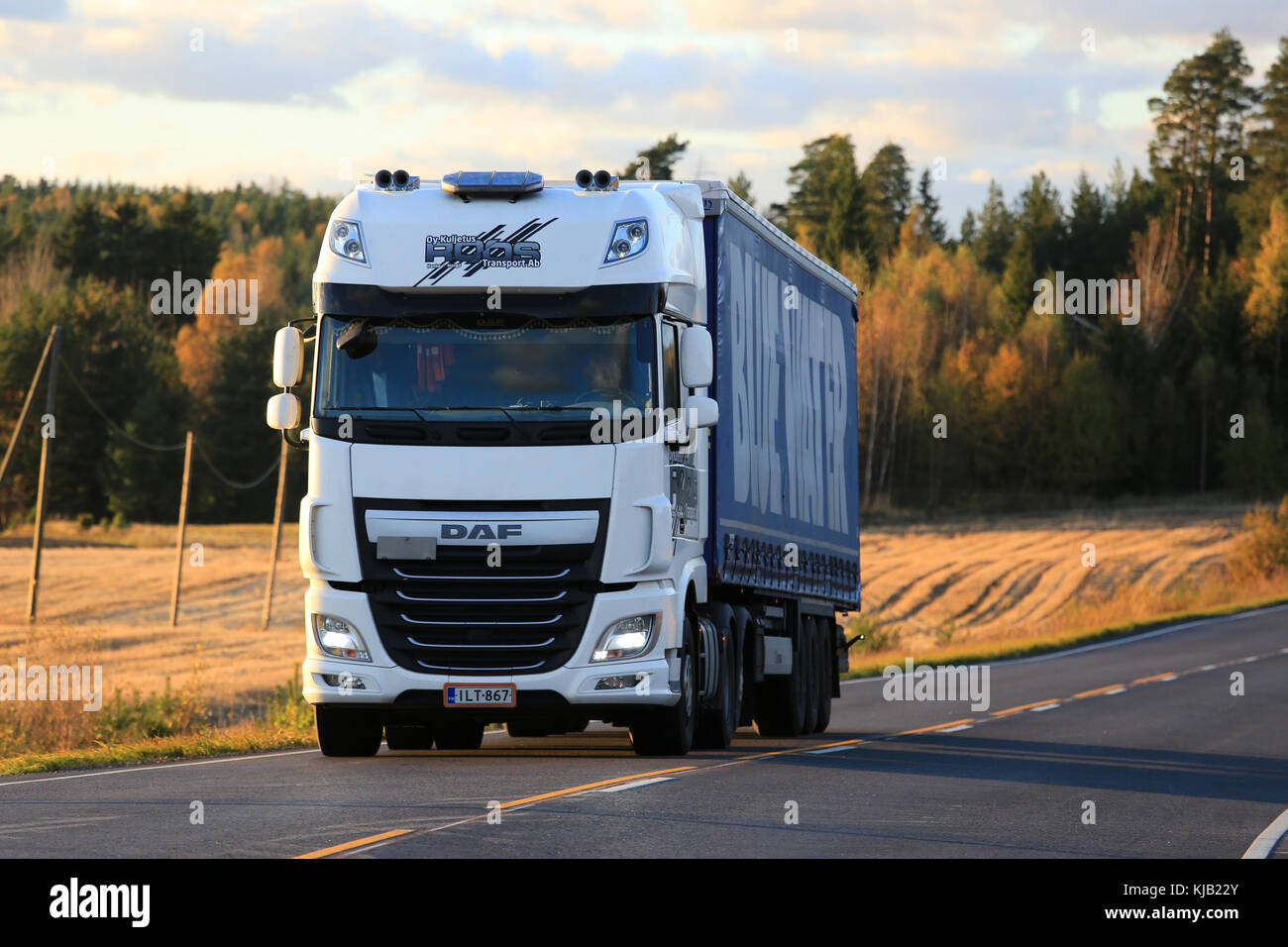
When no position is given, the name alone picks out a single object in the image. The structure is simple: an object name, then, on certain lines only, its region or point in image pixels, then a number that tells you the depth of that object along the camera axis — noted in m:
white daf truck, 14.69
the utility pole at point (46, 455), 42.62
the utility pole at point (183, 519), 57.21
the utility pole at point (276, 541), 58.31
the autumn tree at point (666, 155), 105.81
